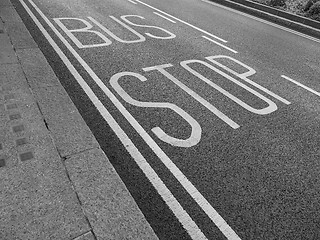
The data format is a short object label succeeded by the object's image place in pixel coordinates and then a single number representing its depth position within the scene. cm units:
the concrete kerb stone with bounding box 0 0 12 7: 782
